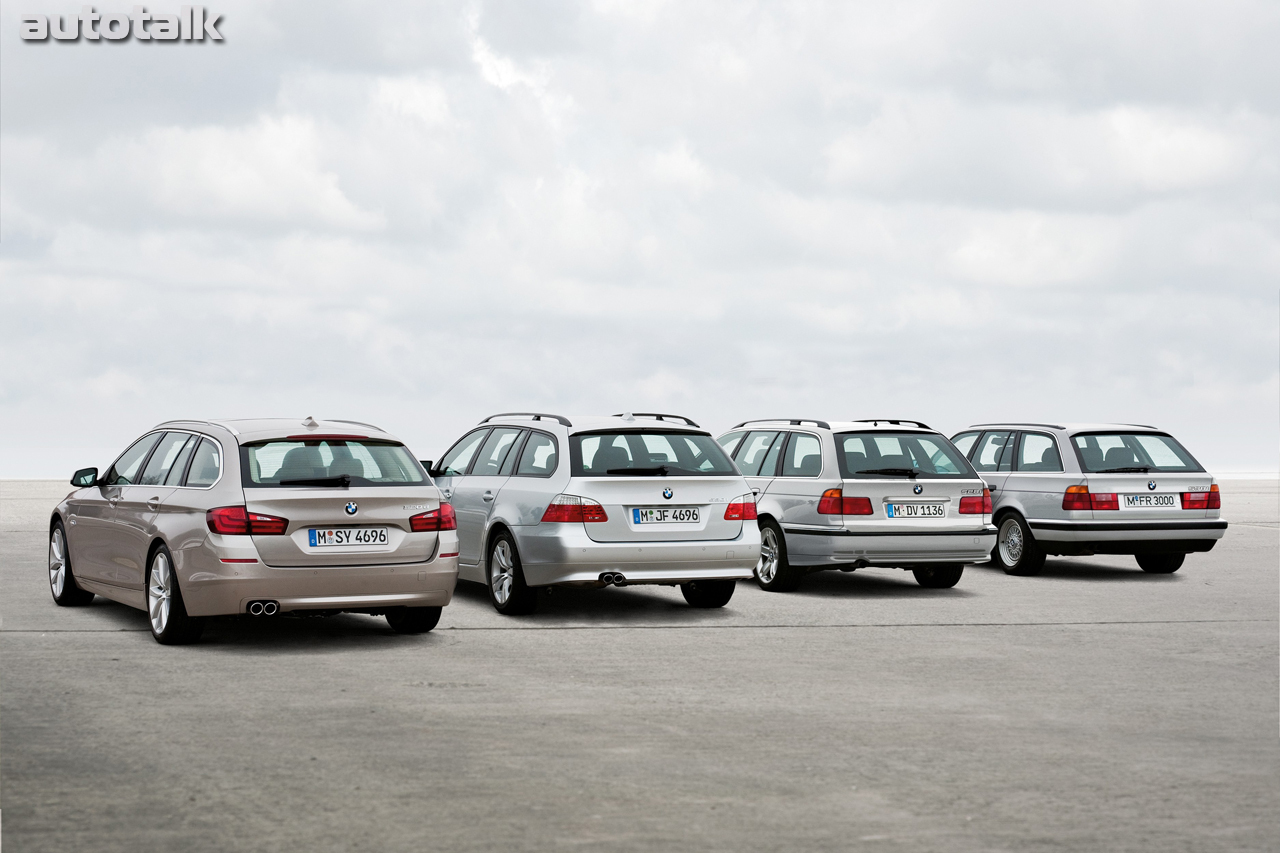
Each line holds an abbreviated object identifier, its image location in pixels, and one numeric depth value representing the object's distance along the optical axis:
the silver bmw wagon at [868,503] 14.21
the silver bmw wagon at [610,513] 12.07
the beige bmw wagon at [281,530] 10.18
